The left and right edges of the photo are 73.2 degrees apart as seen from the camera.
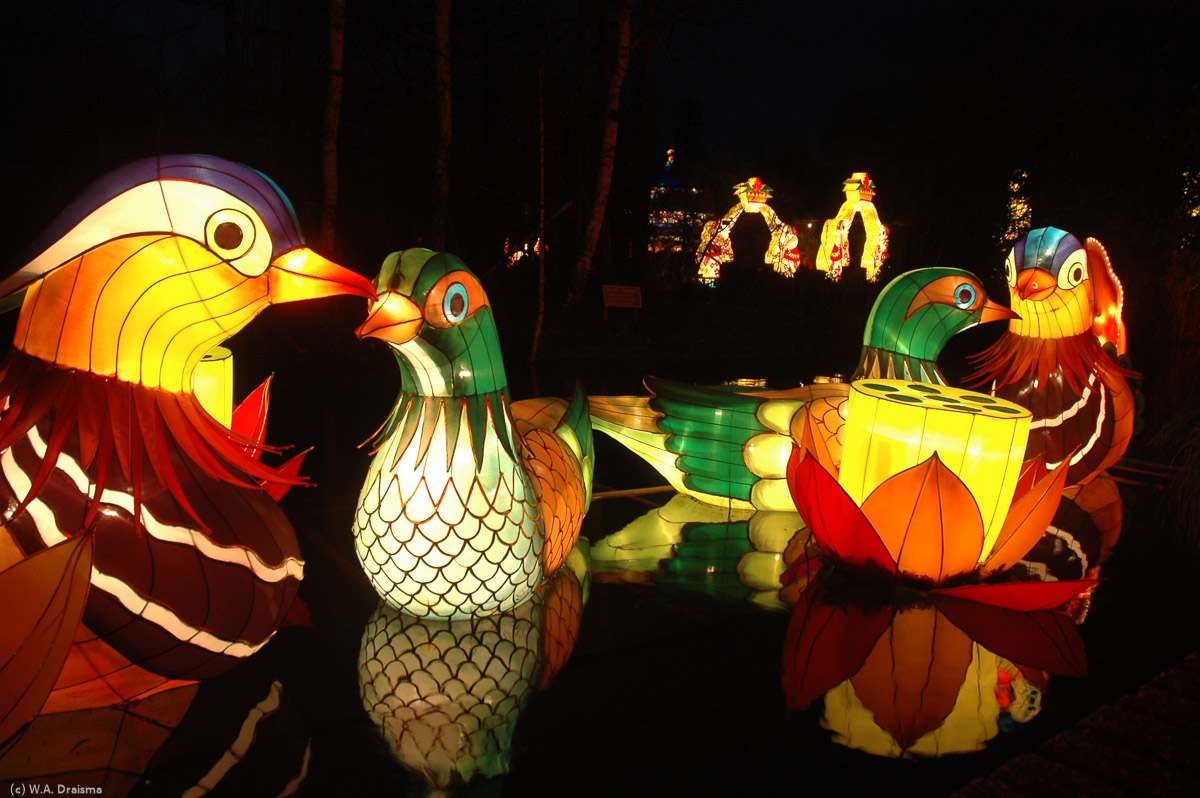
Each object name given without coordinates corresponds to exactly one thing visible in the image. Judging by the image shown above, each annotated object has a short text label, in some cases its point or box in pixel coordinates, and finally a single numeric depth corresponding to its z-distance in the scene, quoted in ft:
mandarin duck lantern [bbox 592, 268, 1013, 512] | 13.08
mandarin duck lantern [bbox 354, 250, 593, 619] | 8.51
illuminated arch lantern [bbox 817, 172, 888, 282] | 51.93
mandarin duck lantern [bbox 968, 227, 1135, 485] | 14.44
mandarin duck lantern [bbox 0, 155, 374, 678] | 6.14
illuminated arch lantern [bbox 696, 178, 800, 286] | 49.16
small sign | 35.29
